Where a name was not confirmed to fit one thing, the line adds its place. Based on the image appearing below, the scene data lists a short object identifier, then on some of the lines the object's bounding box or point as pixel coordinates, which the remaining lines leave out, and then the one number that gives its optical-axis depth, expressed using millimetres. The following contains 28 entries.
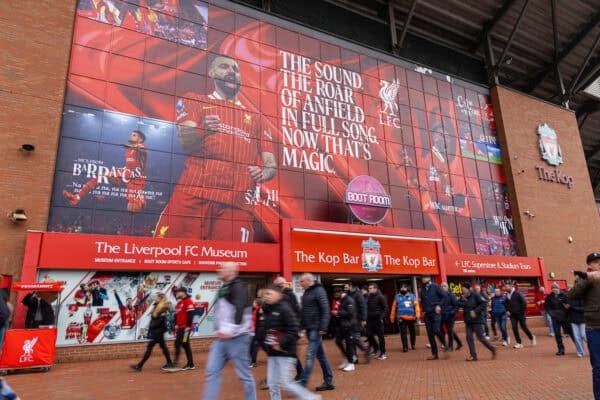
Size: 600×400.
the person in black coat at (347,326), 8016
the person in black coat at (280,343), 4539
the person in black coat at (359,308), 8594
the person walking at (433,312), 9523
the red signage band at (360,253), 15172
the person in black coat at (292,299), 6974
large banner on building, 13500
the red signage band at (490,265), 19016
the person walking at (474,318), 8898
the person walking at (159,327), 8617
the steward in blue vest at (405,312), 11047
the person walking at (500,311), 11758
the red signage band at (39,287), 9414
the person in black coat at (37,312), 9867
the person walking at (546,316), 13920
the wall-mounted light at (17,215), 11117
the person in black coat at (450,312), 10148
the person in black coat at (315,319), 6031
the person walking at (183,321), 8695
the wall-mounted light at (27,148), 11883
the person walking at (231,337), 4371
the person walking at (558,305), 9273
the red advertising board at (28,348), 8469
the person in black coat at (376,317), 9875
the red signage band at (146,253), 11164
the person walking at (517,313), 10953
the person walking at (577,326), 8641
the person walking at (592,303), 4309
